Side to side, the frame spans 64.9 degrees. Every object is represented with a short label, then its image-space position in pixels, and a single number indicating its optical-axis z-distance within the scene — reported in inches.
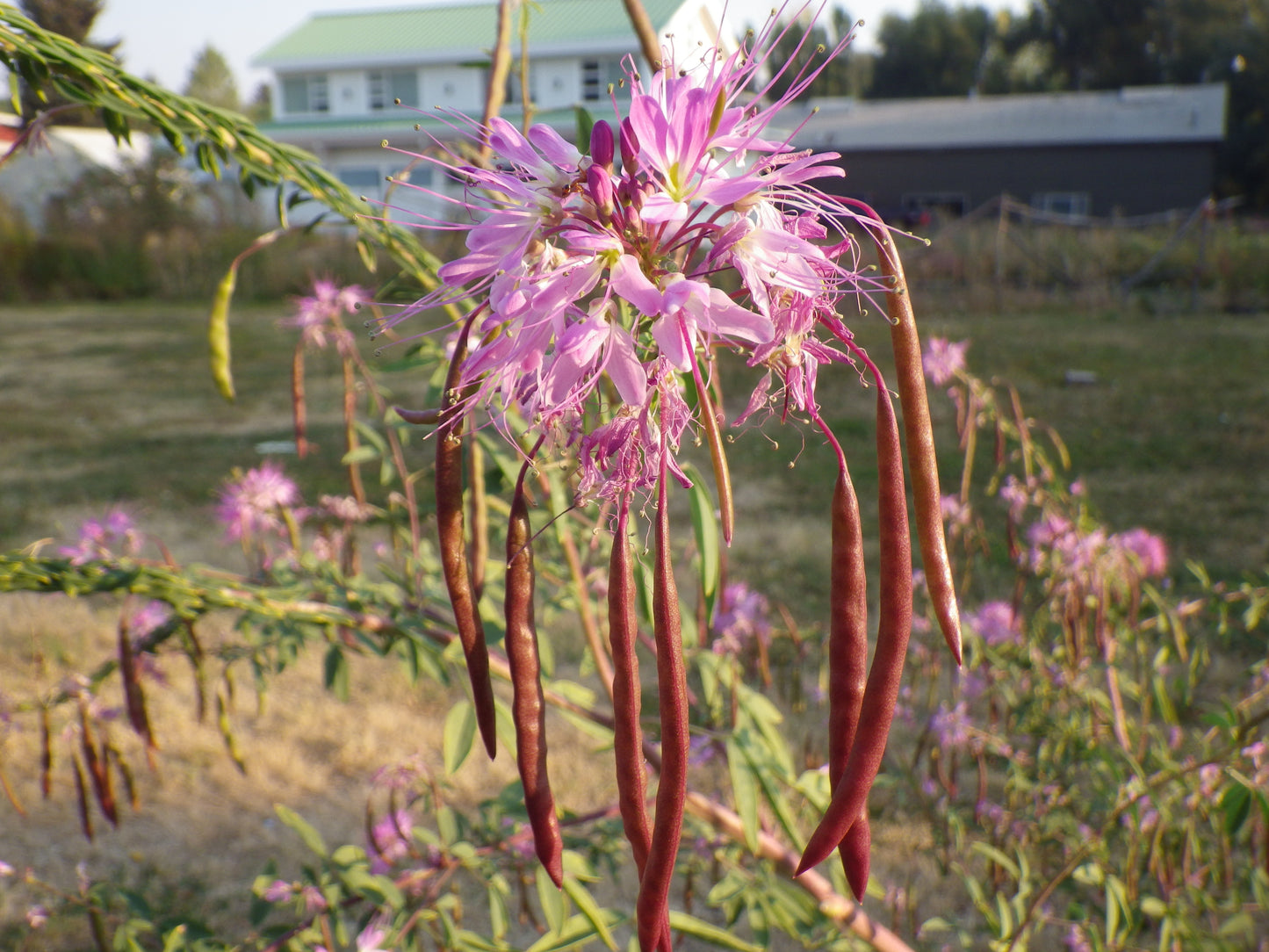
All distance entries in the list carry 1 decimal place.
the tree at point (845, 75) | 1107.9
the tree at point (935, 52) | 1174.3
